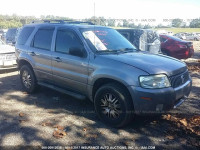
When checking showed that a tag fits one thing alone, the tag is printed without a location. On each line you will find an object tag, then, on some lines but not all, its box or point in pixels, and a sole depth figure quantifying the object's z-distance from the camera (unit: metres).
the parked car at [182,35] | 33.29
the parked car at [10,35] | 19.09
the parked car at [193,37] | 35.72
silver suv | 3.37
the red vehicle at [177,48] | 10.17
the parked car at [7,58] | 7.90
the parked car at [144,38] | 8.70
